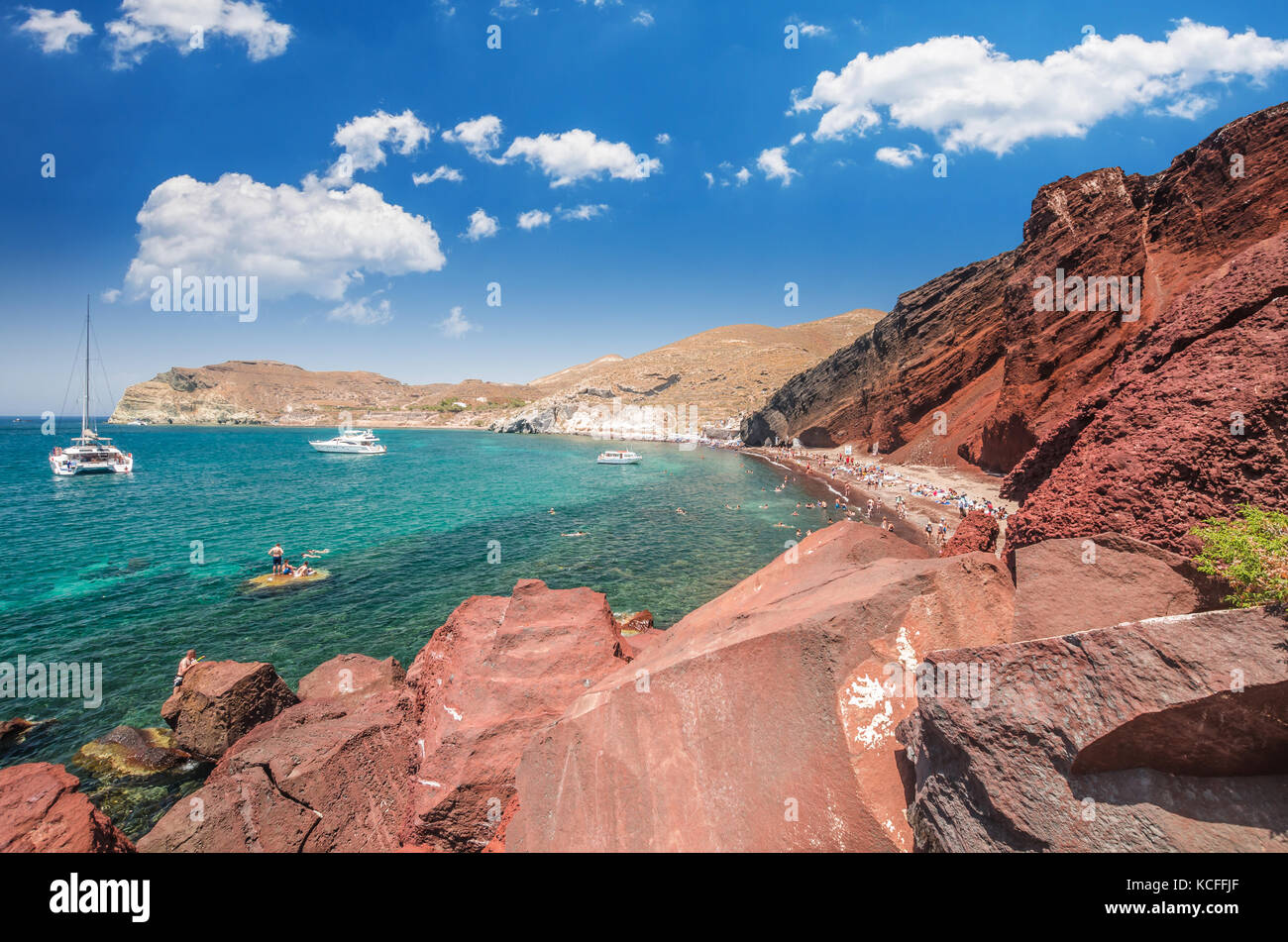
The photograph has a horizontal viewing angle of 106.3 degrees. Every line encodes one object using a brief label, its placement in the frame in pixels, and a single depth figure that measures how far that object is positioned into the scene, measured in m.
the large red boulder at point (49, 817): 6.04
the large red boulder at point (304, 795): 6.73
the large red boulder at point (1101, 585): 4.70
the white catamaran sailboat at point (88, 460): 55.80
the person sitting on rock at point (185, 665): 13.27
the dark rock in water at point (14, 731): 11.88
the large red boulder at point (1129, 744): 3.15
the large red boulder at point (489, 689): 6.66
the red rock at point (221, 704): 11.26
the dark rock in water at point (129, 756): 11.12
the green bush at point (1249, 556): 3.66
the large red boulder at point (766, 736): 4.66
